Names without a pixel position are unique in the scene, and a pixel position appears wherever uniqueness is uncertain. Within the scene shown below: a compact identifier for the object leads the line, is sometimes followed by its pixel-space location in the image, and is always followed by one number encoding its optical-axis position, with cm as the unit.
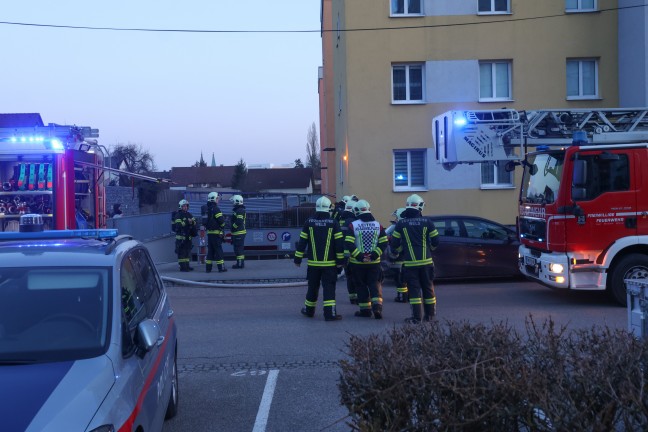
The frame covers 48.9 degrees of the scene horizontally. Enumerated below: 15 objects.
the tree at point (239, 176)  7856
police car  350
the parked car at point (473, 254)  1487
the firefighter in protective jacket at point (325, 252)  1091
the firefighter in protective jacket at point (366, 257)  1103
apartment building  2148
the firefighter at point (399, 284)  1285
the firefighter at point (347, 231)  1138
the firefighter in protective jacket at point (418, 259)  1038
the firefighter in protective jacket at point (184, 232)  1805
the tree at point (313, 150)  9186
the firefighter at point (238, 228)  1832
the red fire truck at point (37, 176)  1043
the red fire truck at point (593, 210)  1141
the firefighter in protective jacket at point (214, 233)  1755
